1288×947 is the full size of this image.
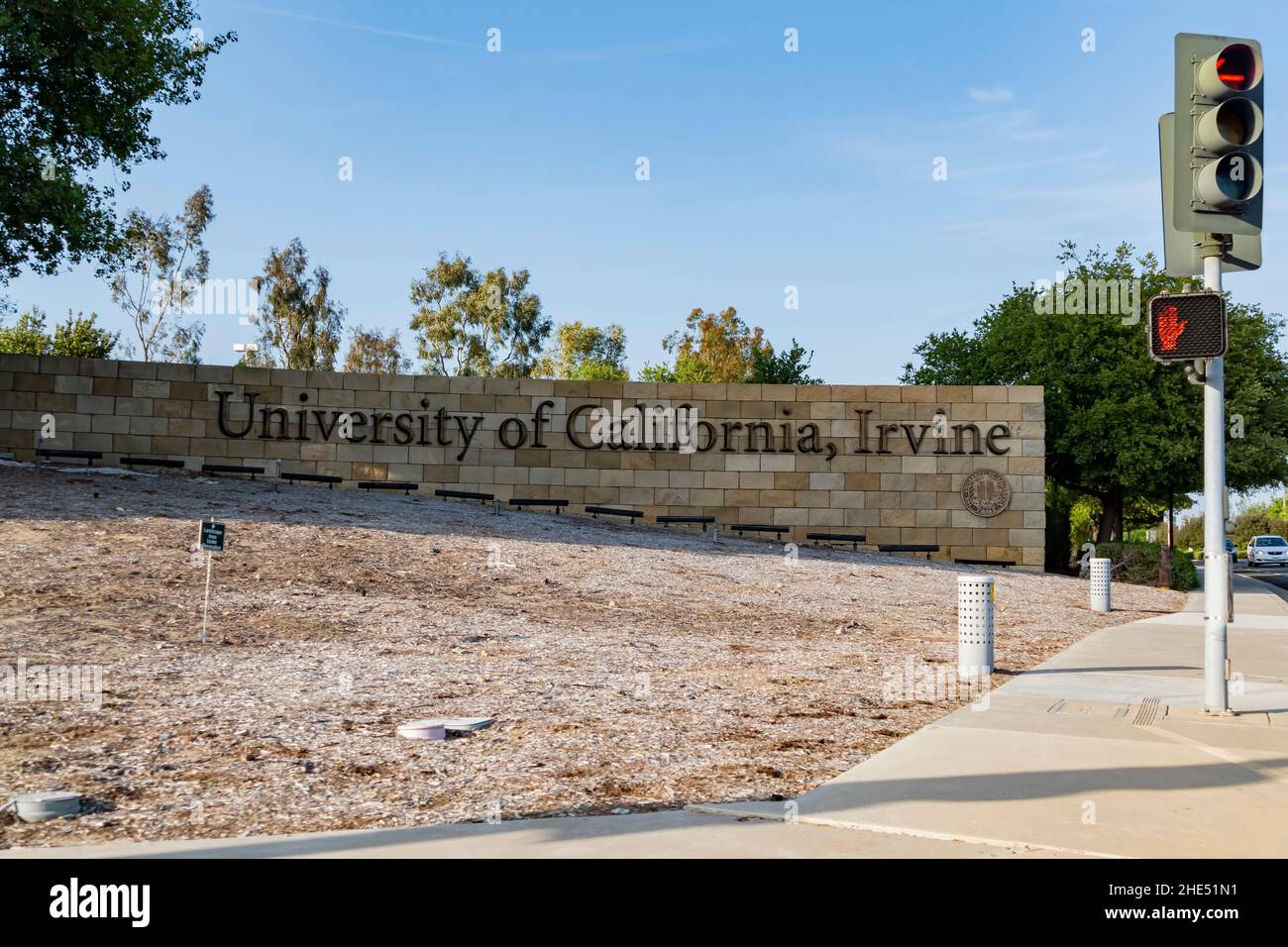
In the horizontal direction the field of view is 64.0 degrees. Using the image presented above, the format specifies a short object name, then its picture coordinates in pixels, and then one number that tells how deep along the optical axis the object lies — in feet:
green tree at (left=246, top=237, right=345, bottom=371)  214.07
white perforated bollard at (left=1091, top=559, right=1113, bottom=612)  60.39
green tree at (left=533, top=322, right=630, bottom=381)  260.01
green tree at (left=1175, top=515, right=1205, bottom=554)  347.32
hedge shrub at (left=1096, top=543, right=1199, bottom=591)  89.45
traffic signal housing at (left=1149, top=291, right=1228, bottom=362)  25.16
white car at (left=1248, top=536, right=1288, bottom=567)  173.99
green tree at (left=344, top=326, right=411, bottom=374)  247.50
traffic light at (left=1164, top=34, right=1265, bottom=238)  24.62
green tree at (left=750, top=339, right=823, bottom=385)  155.02
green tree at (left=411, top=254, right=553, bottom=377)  227.81
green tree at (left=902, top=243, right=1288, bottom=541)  108.37
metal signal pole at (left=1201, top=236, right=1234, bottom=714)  25.63
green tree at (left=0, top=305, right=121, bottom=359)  155.33
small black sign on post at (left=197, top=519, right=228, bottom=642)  33.37
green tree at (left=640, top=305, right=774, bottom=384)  256.32
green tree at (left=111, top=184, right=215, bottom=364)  192.85
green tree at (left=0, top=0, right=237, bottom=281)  66.85
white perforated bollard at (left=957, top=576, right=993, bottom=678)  33.50
